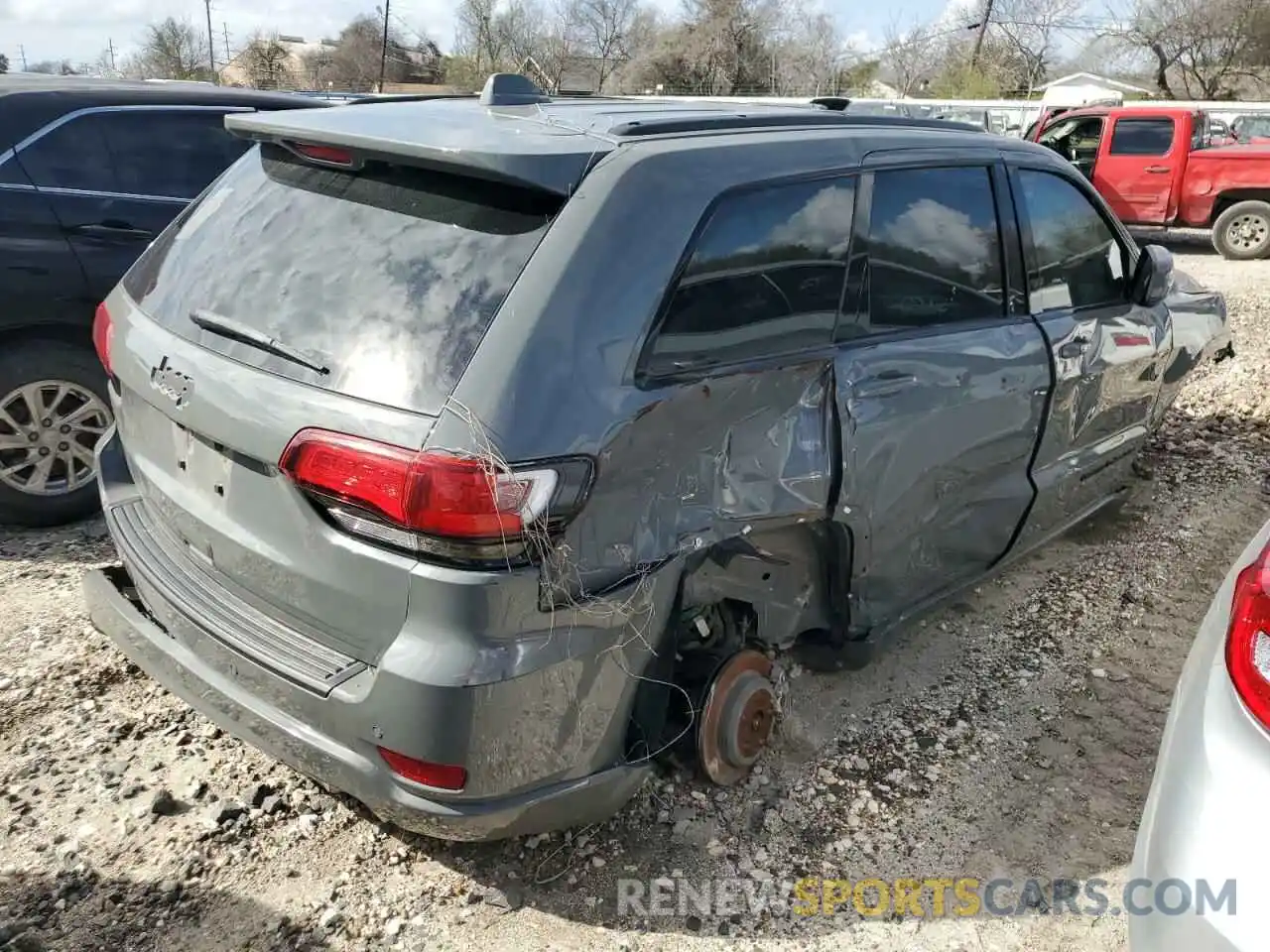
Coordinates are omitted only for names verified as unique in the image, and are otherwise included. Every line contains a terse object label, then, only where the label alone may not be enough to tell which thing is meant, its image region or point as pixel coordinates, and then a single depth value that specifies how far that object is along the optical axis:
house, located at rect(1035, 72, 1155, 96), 44.72
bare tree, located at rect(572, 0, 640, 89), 55.88
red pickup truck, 13.09
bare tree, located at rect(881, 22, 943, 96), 54.81
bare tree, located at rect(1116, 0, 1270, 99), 39.91
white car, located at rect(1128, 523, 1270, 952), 1.59
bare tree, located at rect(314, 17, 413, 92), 58.47
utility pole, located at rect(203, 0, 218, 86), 59.96
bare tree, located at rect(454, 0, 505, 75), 54.41
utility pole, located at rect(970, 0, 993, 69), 50.88
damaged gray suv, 2.04
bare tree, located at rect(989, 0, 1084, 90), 52.50
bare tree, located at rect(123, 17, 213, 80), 56.03
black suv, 4.01
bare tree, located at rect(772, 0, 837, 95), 52.91
